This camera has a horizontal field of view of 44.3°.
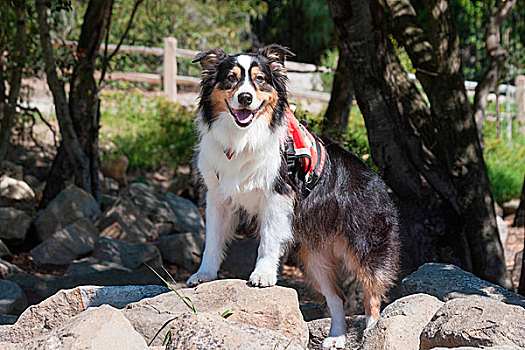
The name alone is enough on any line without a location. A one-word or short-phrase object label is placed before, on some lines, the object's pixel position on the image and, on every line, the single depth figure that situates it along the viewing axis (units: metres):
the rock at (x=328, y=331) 4.46
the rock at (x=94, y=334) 2.85
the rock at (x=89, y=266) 7.08
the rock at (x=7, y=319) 4.77
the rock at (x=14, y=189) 10.12
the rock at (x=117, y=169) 11.88
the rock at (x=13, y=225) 8.23
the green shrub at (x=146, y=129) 12.70
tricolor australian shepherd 3.92
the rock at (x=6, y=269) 6.73
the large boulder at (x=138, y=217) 8.51
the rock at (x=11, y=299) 5.61
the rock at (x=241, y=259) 7.92
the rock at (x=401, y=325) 3.62
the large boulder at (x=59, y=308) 3.86
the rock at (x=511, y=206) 11.52
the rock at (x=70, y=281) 6.27
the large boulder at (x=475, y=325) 3.27
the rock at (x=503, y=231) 9.23
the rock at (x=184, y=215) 9.28
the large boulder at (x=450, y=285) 4.47
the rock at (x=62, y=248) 7.77
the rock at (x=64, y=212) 8.46
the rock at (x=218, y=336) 2.99
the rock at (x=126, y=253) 7.47
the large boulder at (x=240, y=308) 3.59
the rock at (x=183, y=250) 8.03
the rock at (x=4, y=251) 7.79
